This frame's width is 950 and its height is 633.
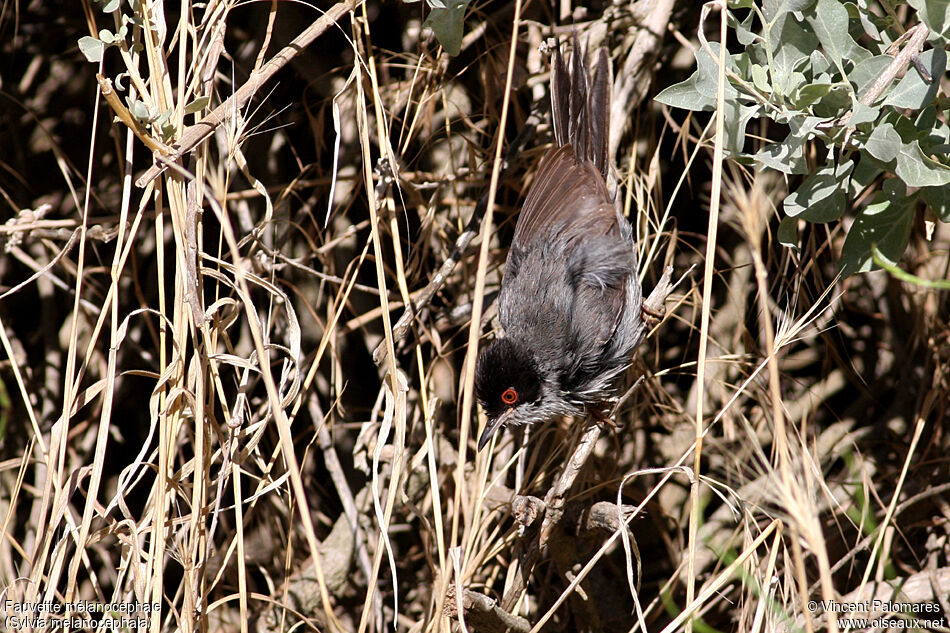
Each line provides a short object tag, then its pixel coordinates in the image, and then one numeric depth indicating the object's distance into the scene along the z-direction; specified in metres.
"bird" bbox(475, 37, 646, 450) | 5.85
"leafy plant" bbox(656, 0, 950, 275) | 3.92
